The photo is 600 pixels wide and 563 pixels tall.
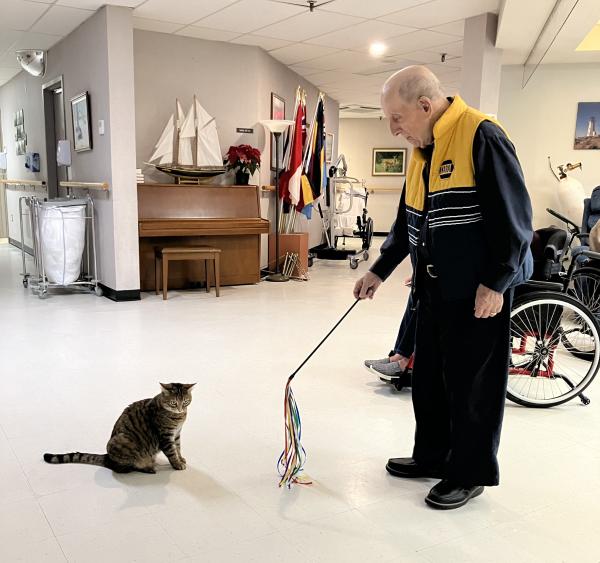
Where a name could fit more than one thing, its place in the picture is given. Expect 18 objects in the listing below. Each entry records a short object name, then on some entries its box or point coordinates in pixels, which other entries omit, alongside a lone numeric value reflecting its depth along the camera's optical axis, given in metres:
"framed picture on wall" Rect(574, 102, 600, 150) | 6.51
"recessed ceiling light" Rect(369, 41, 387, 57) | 6.68
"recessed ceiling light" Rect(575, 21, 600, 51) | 5.98
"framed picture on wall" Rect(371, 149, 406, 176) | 13.72
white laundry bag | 5.62
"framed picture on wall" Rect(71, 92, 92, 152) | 5.84
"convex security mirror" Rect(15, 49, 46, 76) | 6.73
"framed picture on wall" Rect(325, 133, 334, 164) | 10.31
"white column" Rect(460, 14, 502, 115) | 5.47
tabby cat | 2.18
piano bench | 5.52
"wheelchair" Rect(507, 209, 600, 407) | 2.99
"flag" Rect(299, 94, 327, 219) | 7.00
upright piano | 5.80
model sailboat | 6.16
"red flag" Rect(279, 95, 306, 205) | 6.80
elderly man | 1.80
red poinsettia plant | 6.44
